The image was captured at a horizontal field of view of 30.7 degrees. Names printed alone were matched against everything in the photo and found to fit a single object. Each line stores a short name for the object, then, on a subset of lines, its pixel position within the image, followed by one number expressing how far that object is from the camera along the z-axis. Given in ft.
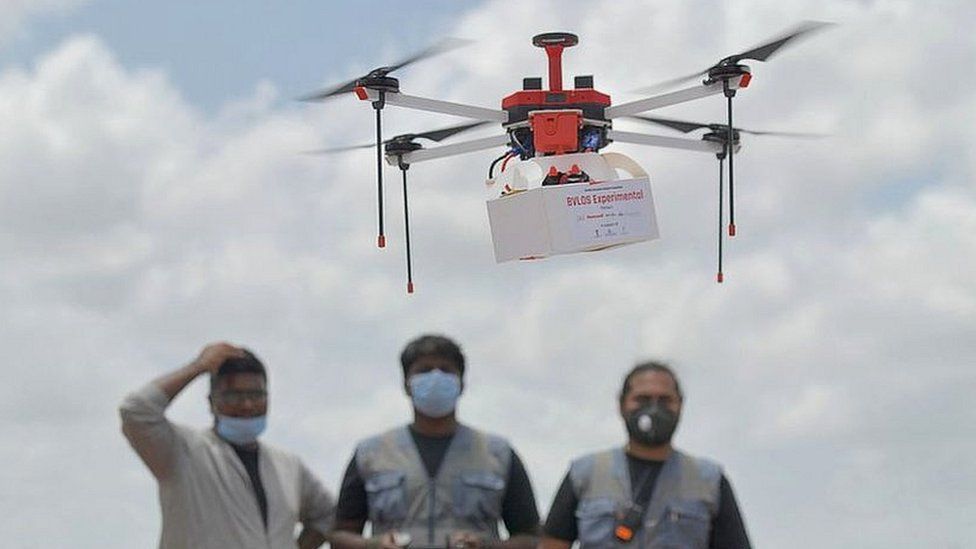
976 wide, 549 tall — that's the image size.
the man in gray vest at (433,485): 22.53
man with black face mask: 22.09
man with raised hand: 22.11
